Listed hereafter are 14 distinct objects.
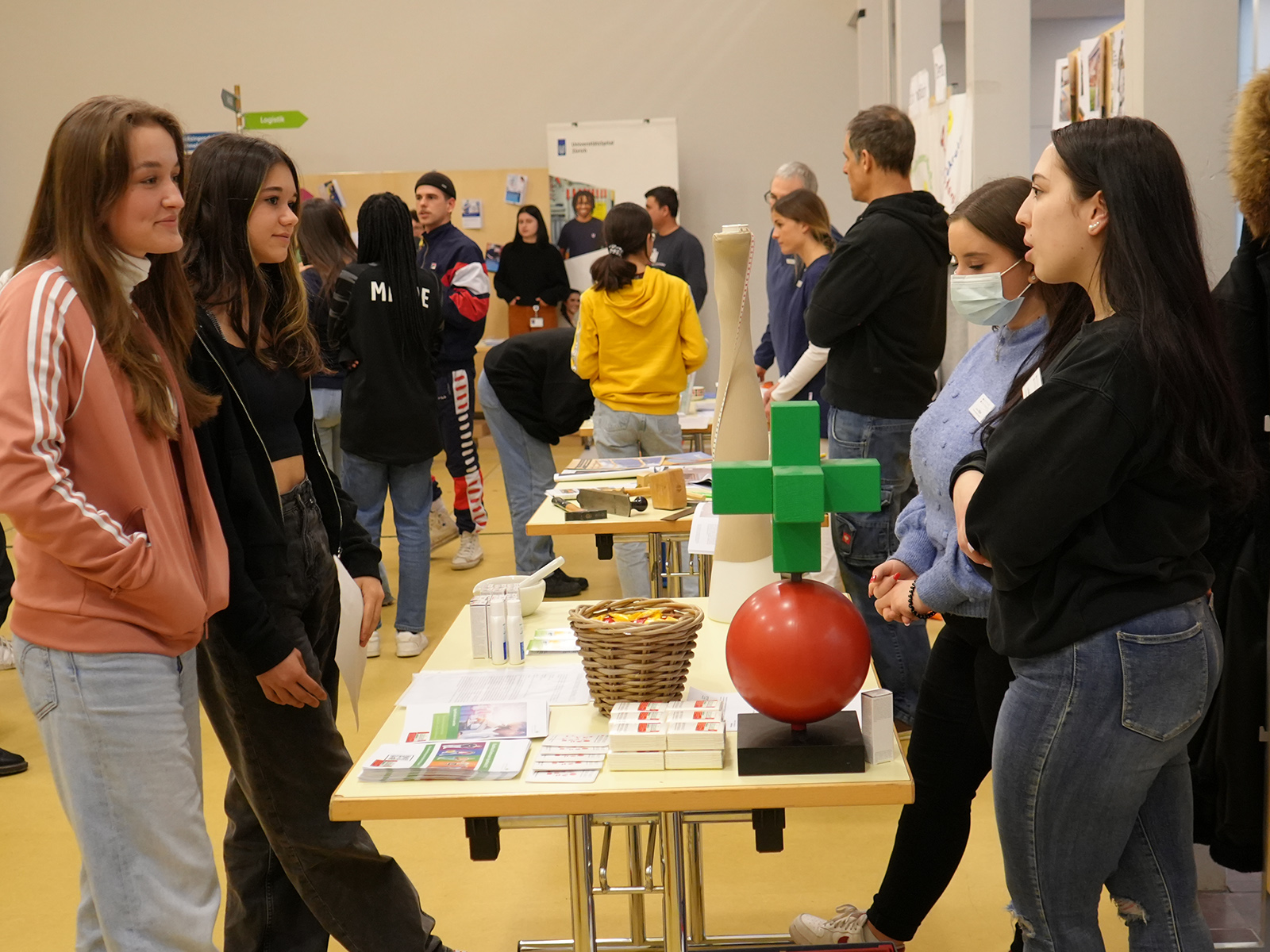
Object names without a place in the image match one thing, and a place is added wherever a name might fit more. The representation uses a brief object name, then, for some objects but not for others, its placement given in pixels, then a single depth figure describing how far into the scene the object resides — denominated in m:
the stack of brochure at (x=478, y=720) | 1.71
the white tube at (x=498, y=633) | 2.03
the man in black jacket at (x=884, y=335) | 3.23
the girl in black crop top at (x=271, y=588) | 1.78
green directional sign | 5.74
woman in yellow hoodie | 4.17
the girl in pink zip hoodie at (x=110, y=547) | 1.41
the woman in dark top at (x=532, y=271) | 8.69
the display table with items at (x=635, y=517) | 3.17
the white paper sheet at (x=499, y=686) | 1.87
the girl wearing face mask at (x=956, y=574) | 1.79
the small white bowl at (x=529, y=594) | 2.24
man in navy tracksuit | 4.92
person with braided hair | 4.01
